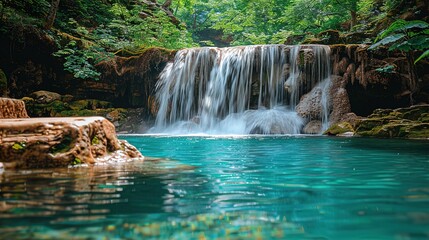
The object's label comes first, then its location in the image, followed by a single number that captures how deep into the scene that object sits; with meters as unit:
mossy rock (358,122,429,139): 10.68
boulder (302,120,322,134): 14.88
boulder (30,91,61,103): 17.45
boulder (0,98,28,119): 7.35
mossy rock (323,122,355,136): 12.87
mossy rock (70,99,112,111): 18.06
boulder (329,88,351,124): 15.41
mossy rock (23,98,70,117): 17.02
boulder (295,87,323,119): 15.56
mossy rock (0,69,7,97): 11.96
